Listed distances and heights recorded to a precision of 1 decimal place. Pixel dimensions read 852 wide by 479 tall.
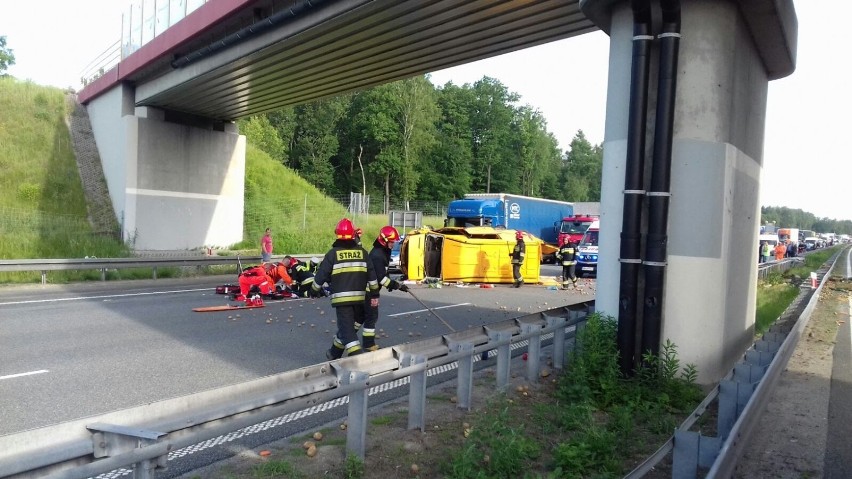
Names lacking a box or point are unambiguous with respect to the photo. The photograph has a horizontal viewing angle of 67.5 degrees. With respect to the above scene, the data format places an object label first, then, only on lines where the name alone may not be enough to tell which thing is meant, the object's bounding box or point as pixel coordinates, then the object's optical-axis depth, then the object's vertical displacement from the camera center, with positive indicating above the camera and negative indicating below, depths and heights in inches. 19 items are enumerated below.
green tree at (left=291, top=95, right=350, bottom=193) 2498.8 +303.7
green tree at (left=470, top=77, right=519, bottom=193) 2883.9 +410.7
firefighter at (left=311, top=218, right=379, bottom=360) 288.5 -28.3
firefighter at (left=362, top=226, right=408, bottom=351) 318.3 -28.6
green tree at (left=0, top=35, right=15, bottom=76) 1811.0 +419.8
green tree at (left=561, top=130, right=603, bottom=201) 3825.3 +374.9
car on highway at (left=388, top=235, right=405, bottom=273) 897.9 -52.4
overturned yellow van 753.0 -38.9
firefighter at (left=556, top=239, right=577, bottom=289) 776.0 -40.5
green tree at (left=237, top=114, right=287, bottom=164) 2196.1 +274.0
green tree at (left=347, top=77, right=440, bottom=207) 2397.9 +360.0
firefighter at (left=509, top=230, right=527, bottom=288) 759.1 -36.5
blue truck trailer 1211.5 +25.2
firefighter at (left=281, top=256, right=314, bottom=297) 470.2 -42.2
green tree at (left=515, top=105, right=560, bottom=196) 3029.0 +377.6
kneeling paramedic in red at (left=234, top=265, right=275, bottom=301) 545.6 -58.6
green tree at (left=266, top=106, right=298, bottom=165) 2546.8 +368.7
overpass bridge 284.5 +52.4
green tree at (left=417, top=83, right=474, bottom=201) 2605.8 +279.9
